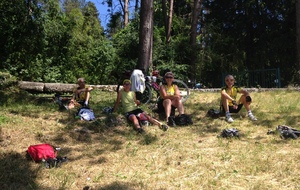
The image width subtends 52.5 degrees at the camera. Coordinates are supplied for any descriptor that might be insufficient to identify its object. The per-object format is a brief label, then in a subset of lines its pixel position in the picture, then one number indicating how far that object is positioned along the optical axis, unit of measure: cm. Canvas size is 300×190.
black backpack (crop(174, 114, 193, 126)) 627
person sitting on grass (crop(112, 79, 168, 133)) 600
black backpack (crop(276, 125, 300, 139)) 514
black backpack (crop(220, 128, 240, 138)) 539
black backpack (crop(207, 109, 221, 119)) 686
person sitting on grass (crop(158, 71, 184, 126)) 656
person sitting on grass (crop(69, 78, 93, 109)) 720
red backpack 414
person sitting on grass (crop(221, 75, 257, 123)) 662
